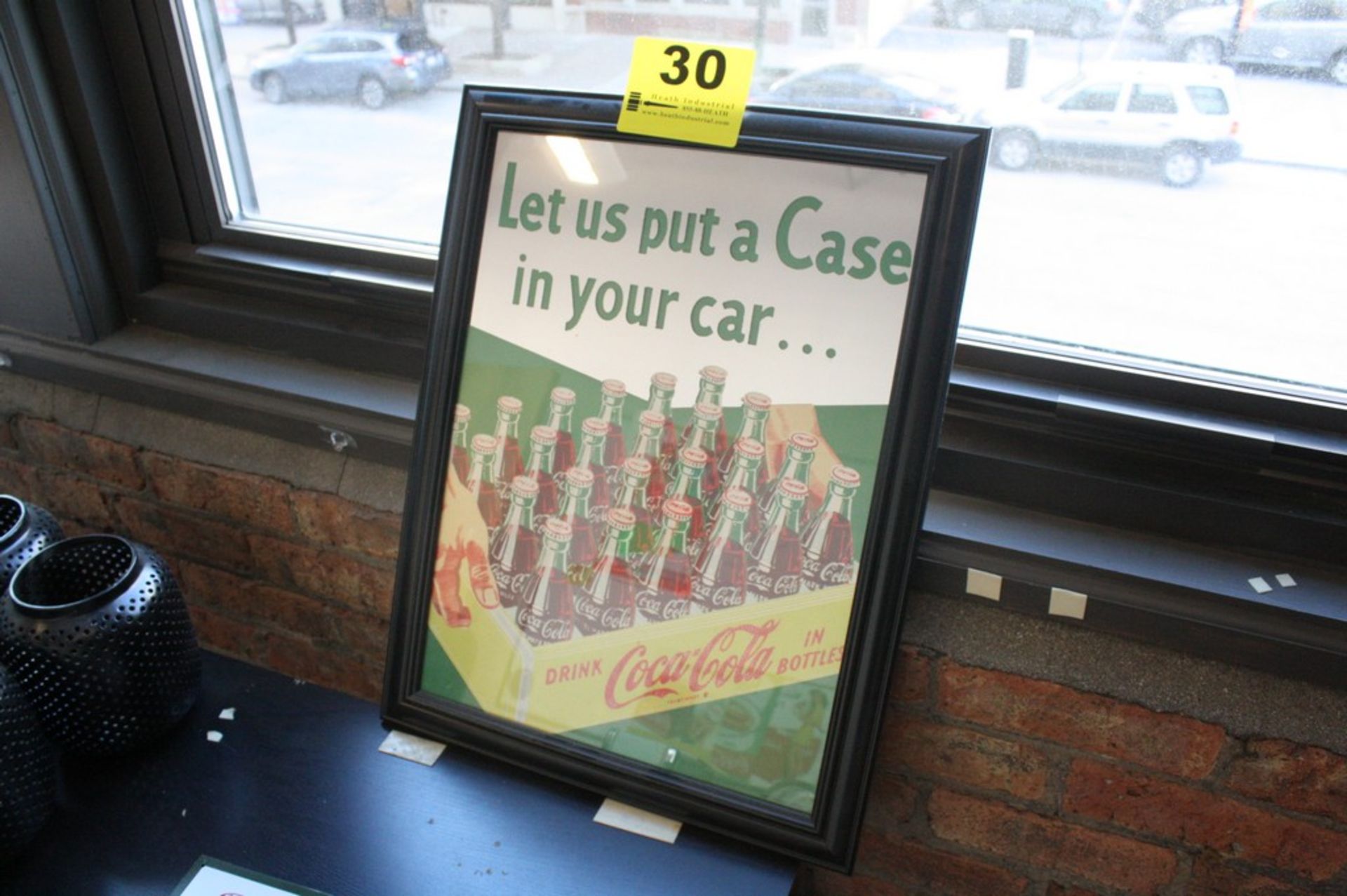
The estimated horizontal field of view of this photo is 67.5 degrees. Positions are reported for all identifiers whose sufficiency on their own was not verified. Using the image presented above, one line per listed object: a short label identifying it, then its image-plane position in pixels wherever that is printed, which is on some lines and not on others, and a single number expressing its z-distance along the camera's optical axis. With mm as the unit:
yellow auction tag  832
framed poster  826
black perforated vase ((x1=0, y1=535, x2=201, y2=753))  935
